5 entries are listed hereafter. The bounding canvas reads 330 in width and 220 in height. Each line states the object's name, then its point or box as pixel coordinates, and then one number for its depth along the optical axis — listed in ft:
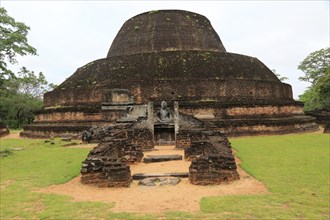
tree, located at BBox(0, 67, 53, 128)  112.68
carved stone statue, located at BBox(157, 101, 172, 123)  42.78
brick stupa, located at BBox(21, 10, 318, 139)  57.21
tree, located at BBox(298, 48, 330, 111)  126.21
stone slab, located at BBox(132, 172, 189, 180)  23.77
